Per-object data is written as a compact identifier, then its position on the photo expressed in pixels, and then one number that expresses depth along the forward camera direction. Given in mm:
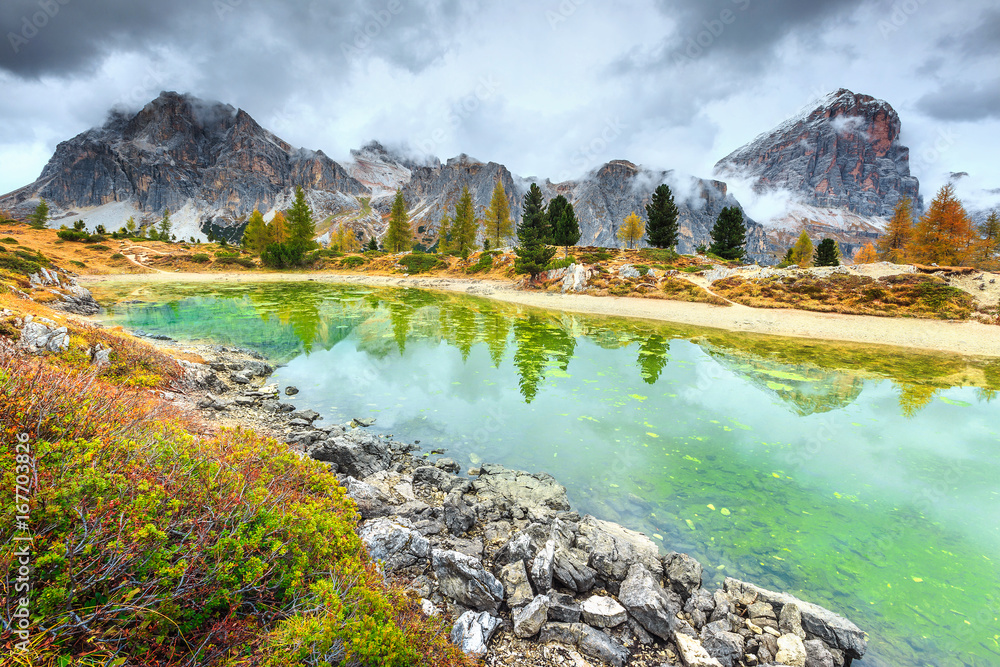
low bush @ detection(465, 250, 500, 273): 61062
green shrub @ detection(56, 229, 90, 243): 71312
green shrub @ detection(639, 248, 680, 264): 52969
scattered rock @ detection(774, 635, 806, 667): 4398
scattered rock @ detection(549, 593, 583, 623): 4559
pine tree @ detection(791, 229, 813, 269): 73375
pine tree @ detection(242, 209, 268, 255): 82688
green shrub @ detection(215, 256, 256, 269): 72125
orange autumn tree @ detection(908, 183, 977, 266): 38844
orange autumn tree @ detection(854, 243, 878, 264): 72256
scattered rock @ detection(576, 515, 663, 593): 5387
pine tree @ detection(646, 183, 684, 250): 61438
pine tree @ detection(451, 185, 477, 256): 79625
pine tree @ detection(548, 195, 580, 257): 59844
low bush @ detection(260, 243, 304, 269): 72625
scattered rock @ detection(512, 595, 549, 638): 4395
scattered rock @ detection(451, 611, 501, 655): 4102
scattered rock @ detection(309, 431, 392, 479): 8016
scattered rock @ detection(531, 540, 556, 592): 4973
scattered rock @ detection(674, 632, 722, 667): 4223
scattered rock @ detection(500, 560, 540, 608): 4746
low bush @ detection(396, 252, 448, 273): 67000
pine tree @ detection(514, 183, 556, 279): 48531
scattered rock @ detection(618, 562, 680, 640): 4570
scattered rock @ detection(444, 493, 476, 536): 6387
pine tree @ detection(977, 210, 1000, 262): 38375
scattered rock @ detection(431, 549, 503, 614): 4672
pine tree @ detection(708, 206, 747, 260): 60375
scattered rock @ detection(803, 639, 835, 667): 4402
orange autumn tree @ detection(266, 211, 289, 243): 85062
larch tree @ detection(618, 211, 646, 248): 76438
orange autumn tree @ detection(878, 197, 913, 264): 47688
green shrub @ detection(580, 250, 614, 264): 53062
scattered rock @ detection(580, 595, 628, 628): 4586
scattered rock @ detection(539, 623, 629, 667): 4191
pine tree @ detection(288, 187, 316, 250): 78981
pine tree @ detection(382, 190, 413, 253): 84375
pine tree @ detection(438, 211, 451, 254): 85994
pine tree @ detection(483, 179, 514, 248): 77250
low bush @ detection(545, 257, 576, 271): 50344
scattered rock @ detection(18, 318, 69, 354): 9523
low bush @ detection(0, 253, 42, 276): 26662
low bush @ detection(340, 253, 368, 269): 74250
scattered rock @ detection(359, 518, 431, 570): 5102
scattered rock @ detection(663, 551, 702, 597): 5410
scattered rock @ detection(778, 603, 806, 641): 4696
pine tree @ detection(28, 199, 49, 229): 87362
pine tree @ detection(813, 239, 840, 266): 56062
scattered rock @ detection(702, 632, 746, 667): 4359
